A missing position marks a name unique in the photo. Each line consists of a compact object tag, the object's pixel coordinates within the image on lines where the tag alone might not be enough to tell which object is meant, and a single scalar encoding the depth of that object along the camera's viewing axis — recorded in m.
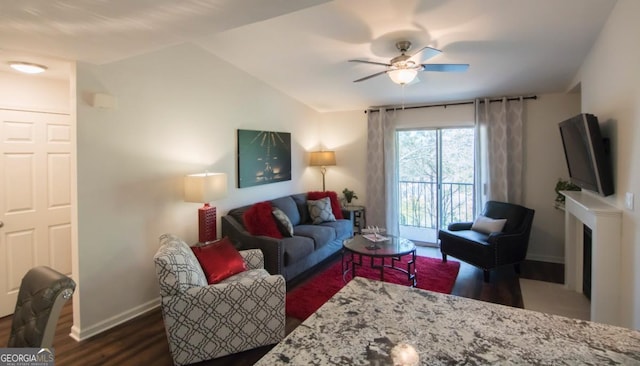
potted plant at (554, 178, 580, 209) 4.08
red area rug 3.28
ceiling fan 2.87
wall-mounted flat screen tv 2.51
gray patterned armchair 2.25
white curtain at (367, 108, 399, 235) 5.52
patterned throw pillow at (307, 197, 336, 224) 4.92
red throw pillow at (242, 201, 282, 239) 3.75
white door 3.04
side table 5.63
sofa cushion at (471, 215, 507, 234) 4.15
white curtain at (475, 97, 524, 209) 4.61
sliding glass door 5.12
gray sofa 3.50
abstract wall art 4.32
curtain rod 4.53
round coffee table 3.44
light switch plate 2.18
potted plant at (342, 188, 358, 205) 5.82
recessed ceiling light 2.62
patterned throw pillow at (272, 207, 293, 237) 4.02
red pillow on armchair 2.75
